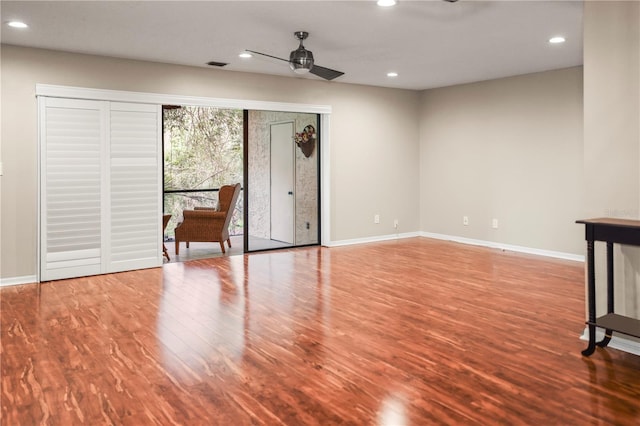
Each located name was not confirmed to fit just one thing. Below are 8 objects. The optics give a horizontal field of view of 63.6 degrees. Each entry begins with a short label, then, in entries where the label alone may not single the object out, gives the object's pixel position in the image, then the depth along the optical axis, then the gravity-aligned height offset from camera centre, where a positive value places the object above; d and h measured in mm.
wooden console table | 2867 -307
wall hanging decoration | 7598 +1184
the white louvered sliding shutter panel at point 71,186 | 5270 +354
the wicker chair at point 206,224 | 6945 -57
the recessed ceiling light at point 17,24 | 4273 +1649
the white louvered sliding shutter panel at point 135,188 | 5680 +367
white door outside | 7789 +572
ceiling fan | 4578 +1432
